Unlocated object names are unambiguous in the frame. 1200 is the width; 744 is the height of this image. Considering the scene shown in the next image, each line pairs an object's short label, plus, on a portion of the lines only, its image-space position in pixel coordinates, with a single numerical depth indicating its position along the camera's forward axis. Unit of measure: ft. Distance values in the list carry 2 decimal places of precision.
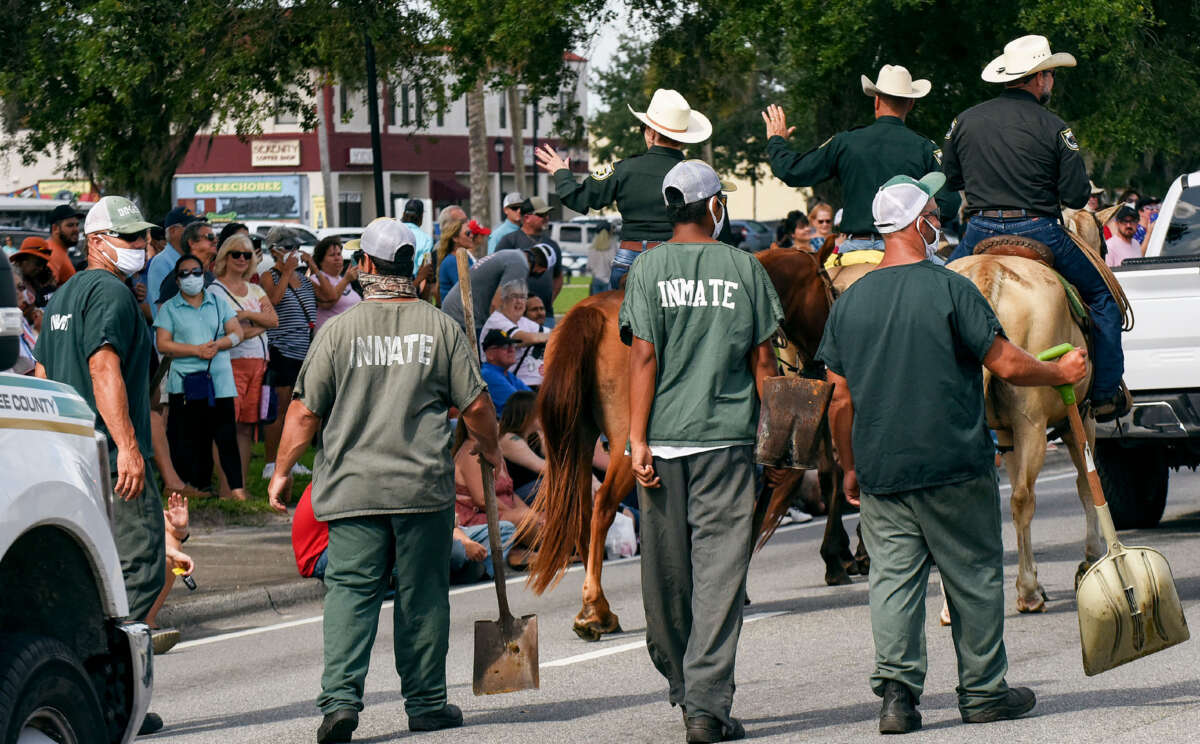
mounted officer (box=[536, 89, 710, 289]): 63.16
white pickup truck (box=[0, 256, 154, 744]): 30.66
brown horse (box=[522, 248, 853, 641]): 59.77
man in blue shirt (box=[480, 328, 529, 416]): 88.33
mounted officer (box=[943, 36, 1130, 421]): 63.26
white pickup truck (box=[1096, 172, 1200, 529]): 74.08
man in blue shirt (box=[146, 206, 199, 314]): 96.63
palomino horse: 59.82
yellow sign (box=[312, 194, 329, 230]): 417.28
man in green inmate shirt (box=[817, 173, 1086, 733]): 43.98
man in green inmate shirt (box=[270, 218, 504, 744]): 46.24
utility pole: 139.03
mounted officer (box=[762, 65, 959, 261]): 64.69
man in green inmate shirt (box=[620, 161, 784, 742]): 44.98
